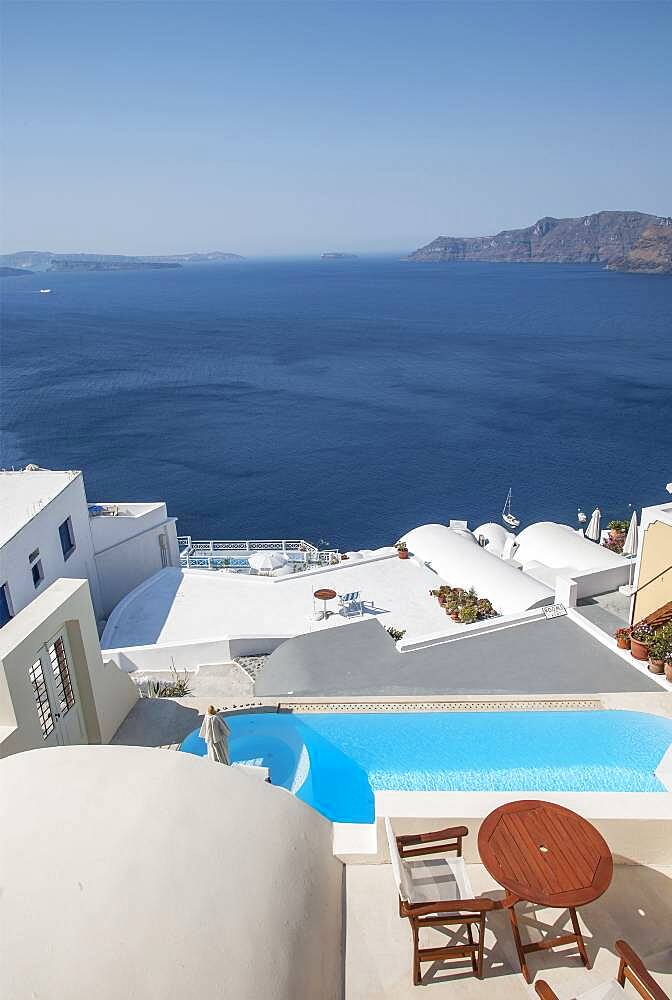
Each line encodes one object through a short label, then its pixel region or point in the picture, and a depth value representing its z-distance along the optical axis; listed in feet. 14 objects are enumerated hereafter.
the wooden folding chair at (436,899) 19.34
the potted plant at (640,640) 49.62
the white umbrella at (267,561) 95.81
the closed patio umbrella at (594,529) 94.73
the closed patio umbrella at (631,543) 73.15
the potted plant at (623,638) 51.37
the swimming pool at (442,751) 36.55
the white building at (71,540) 71.82
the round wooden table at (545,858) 19.52
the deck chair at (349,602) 74.08
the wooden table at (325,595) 75.64
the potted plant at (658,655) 48.24
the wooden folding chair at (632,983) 16.65
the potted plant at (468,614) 67.31
